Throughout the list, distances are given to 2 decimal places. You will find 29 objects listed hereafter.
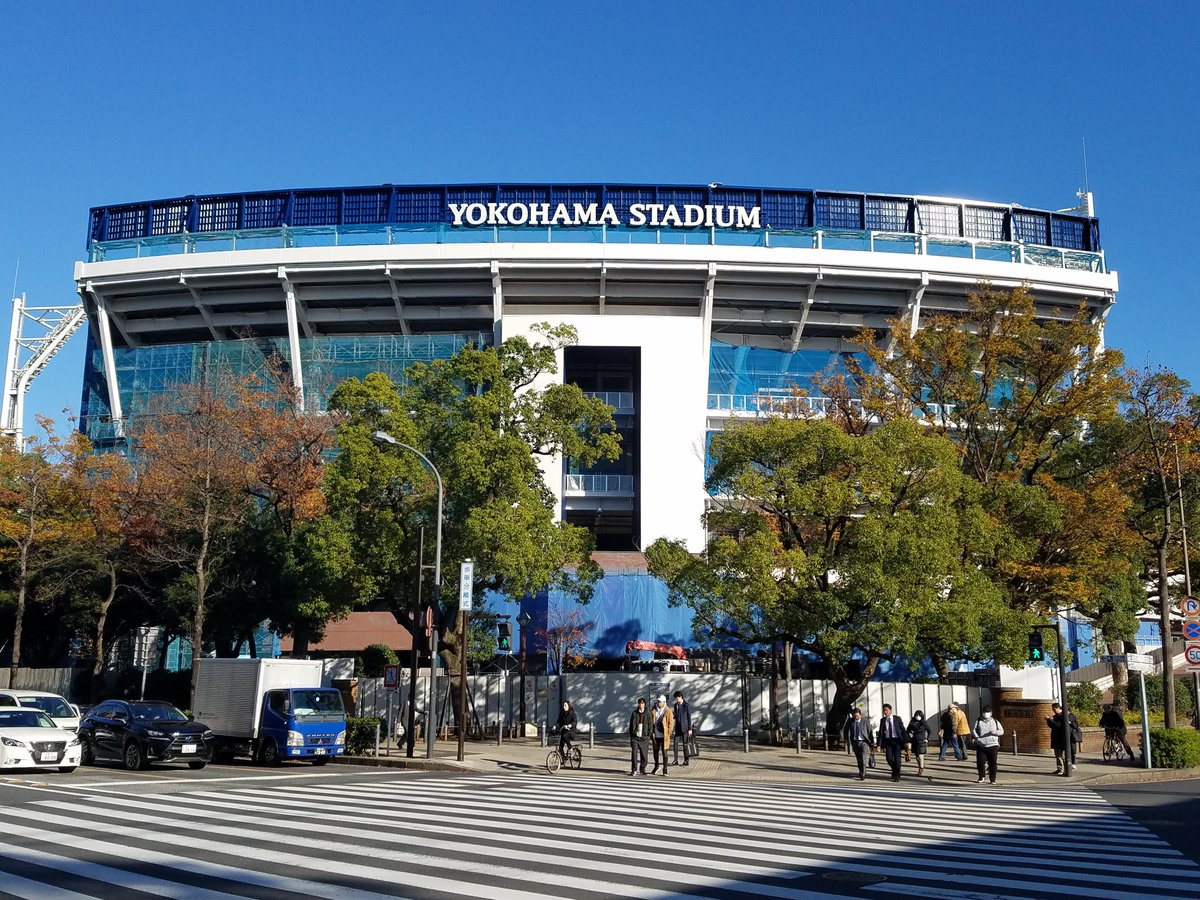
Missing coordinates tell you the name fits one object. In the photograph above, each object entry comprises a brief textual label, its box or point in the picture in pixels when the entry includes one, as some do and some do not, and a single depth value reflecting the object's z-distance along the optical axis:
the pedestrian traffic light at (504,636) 36.66
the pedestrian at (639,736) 25.22
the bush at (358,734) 29.84
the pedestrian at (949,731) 28.36
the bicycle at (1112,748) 29.11
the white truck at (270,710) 26.91
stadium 55.50
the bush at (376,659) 44.69
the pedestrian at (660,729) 25.14
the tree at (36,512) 42.97
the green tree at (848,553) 28.95
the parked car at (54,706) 27.83
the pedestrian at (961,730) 28.30
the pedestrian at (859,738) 24.25
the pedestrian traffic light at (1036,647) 25.05
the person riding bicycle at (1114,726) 28.50
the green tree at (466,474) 32.56
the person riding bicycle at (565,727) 26.80
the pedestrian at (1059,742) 25.17
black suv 24.73
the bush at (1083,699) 39.12
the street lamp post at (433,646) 27.78
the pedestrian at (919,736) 25.48
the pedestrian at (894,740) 24.00
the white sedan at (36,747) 21.38
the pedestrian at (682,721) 26.79
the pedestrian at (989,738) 23.36
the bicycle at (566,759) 26.05
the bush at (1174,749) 26.69
